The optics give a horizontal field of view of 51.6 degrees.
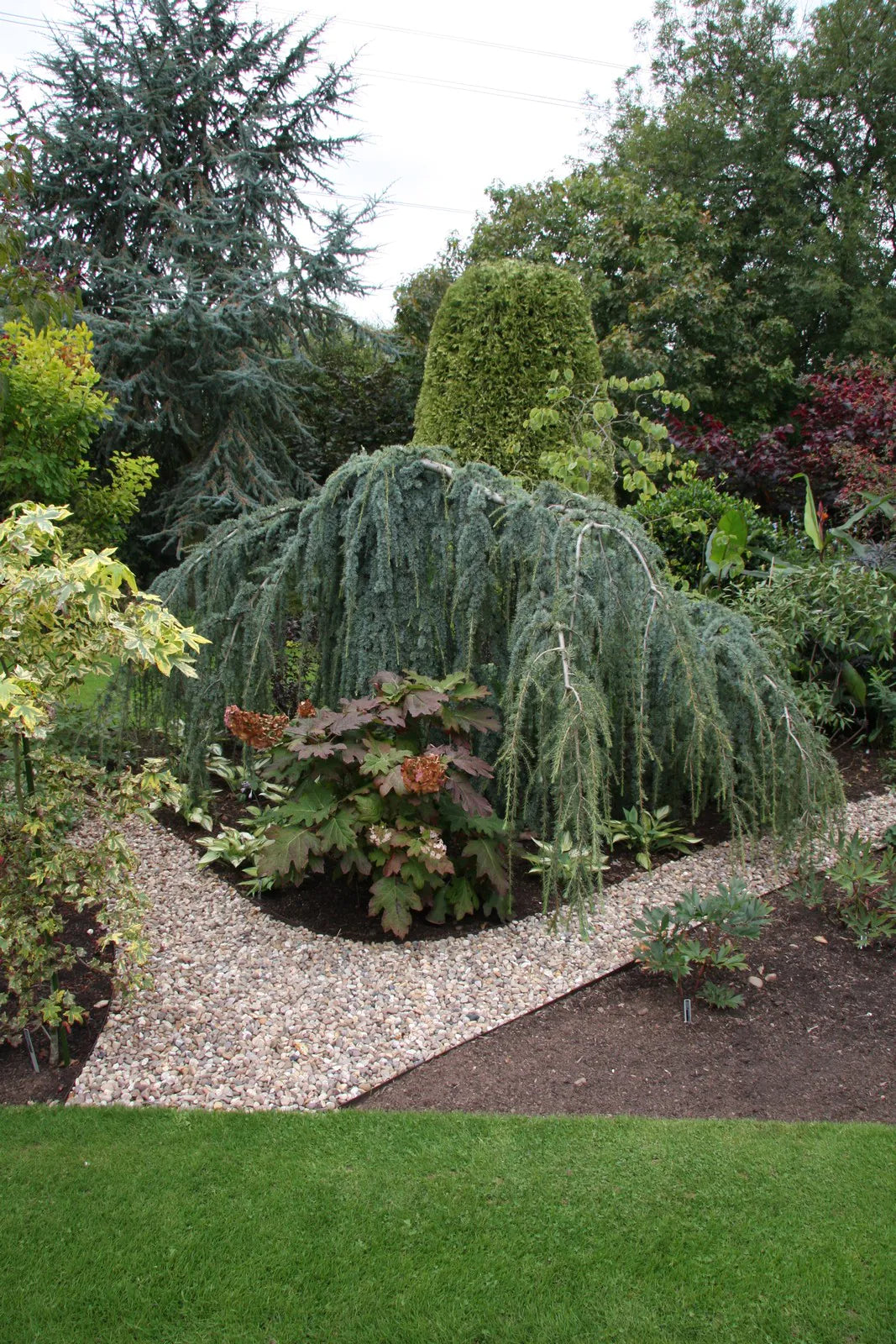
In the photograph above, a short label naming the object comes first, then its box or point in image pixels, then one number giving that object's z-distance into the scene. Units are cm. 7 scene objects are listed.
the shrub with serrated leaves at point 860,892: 363
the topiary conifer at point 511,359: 694
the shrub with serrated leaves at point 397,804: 347
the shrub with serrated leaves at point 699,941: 319
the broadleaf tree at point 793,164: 1589
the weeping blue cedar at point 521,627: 307
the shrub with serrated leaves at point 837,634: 563
